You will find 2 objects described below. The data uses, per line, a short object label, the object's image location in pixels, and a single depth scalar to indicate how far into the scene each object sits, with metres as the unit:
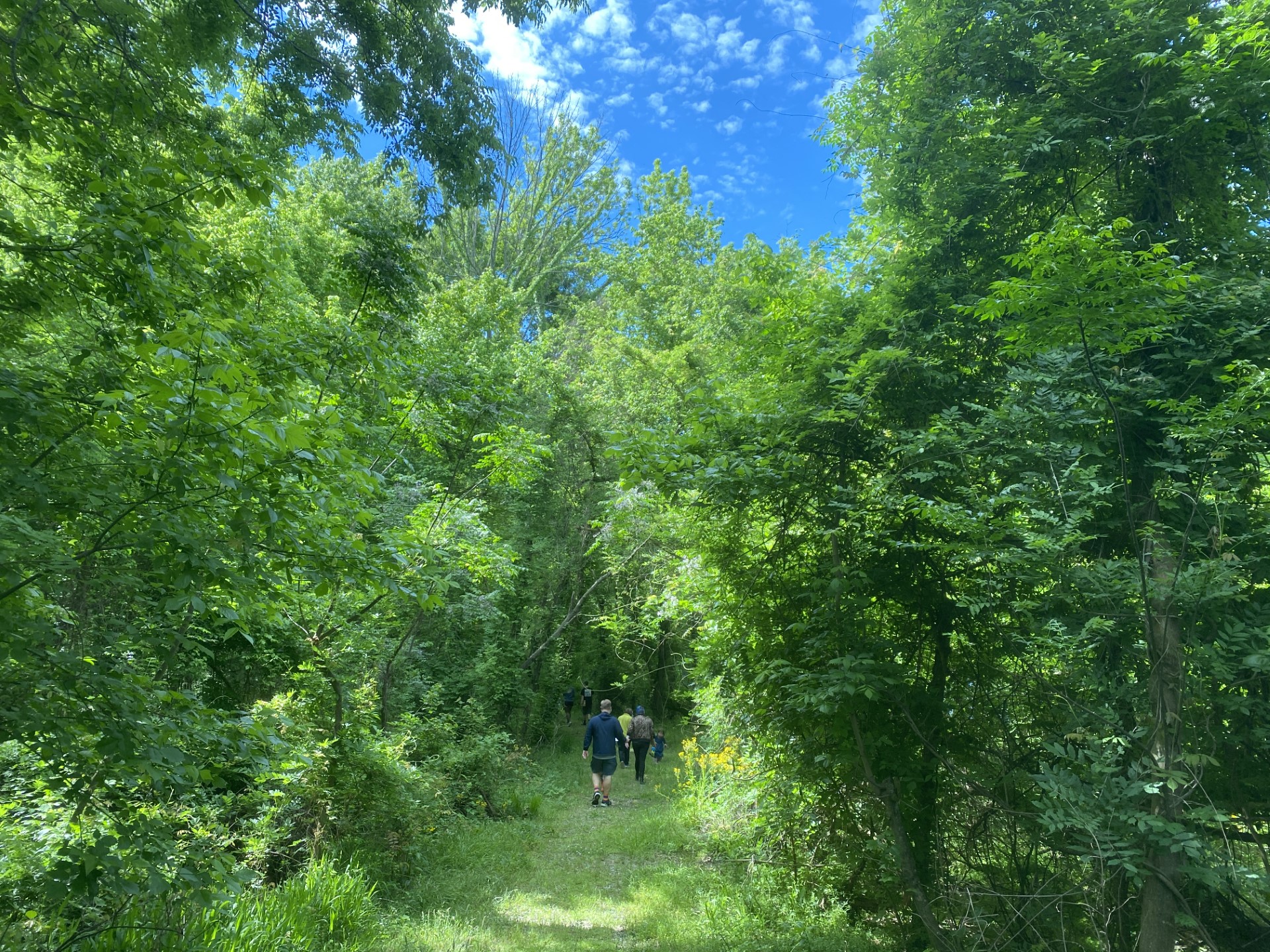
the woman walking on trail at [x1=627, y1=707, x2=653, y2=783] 13.02
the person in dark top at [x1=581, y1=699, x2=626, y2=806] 10.74
